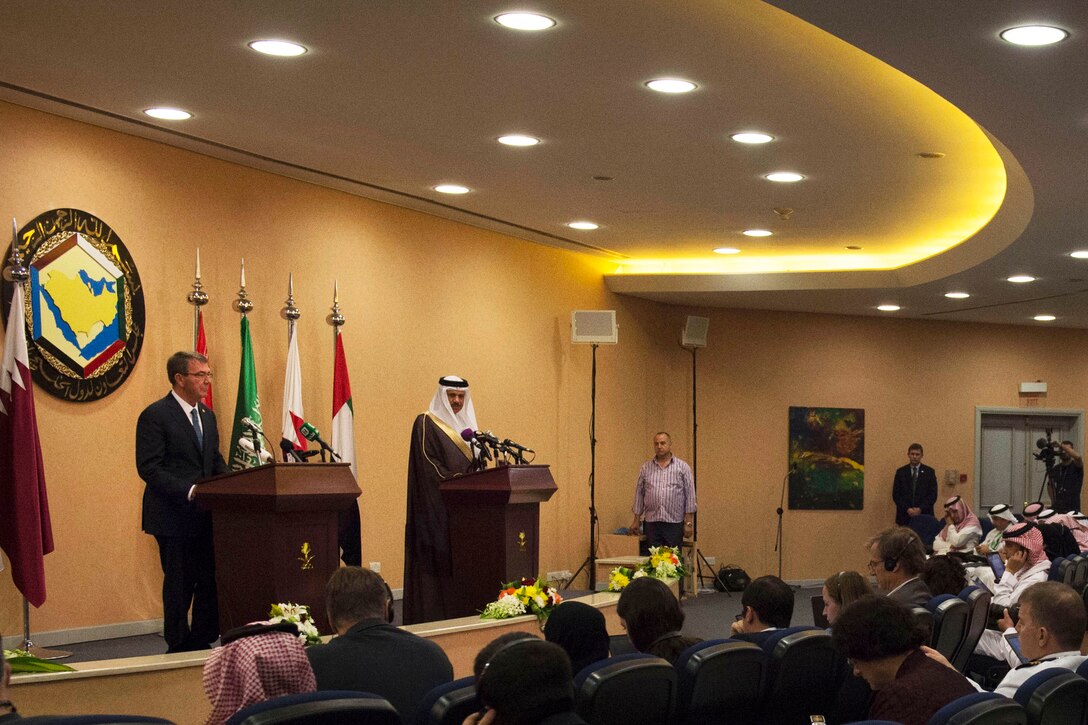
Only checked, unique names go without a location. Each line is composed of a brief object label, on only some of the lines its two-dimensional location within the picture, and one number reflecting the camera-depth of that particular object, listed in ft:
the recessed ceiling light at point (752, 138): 26.16
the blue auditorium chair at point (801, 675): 13.82
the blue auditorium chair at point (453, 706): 10.43
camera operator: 50.96
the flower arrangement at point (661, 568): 29.91
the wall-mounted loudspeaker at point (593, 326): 42.78
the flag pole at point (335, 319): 31.58
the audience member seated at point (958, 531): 40.22
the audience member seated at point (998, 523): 33.76
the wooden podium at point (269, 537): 19.07
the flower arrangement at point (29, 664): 15.66
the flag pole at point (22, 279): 22.21
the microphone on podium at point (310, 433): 20.89
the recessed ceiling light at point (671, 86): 22.25
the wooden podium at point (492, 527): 23.85
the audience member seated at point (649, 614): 14.47
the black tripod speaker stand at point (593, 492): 42.96
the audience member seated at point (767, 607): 16.60
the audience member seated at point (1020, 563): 26.35
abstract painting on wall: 52.54
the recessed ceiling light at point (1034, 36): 16.31
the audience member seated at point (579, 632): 15.52
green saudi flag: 28.22
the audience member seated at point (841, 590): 17.12
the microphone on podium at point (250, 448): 21.12
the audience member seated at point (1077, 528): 35.83
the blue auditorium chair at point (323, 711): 8.68
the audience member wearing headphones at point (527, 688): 9.44
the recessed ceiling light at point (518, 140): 27.07
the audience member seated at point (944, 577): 21.66
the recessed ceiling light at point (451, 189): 32.60
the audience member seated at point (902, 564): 19.16
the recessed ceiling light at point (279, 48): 20.77
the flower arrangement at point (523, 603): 22.56
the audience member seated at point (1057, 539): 30.55
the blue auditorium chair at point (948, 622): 18.40
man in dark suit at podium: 19.93
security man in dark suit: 52.11
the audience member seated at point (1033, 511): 34.07
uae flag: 30.63
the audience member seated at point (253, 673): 12.08
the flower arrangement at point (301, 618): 17.69
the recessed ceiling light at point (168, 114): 25.25
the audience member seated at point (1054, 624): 14.47
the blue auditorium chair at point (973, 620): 19.75
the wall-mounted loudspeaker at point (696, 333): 48.47
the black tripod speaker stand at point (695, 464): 47.62
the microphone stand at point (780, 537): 51.49
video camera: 50.31
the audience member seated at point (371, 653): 12.59
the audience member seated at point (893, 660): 12.38
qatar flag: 21.53
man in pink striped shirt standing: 42.55
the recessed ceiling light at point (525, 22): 18.97
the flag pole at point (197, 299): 27.91
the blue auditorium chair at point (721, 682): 12.73
